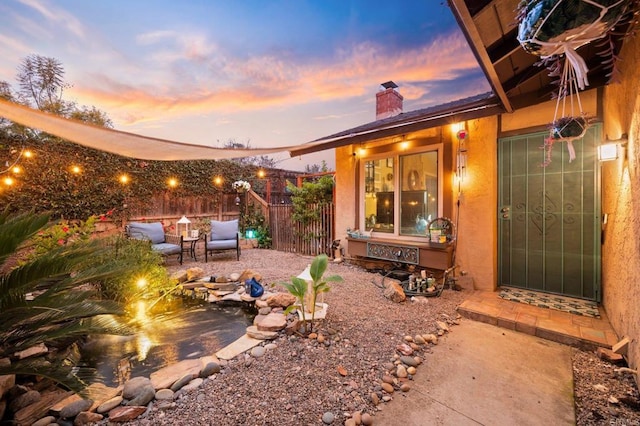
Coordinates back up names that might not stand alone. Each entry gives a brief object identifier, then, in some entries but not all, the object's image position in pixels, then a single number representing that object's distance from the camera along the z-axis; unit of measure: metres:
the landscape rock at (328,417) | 1.46
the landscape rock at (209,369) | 1.92
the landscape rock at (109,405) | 1.56
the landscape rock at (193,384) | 1.75
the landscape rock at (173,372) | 1.80
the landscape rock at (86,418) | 1.46
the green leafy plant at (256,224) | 7.59
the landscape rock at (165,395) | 1.66
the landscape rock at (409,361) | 2.02
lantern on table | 6.11
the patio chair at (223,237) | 5.81
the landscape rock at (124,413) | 1.47
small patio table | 5.71
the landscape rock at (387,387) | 1.72
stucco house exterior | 2.12
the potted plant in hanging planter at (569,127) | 2.22
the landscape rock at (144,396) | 1.61
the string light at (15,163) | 4.88
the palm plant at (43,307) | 1.30
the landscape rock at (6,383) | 1.50
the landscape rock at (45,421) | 1.43
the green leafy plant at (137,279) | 3.08
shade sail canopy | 2.10
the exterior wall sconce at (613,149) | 2.28
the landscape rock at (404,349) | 2.15
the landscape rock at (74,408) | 1.52
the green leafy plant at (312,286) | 2.48
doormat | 2.86
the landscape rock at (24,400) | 1.55
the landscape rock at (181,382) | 1.77
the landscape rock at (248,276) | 4.26
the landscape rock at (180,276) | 4.29
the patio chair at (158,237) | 5.26
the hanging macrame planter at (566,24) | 0.99
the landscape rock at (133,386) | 1.67
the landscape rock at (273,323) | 2.55
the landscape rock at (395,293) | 3.35
